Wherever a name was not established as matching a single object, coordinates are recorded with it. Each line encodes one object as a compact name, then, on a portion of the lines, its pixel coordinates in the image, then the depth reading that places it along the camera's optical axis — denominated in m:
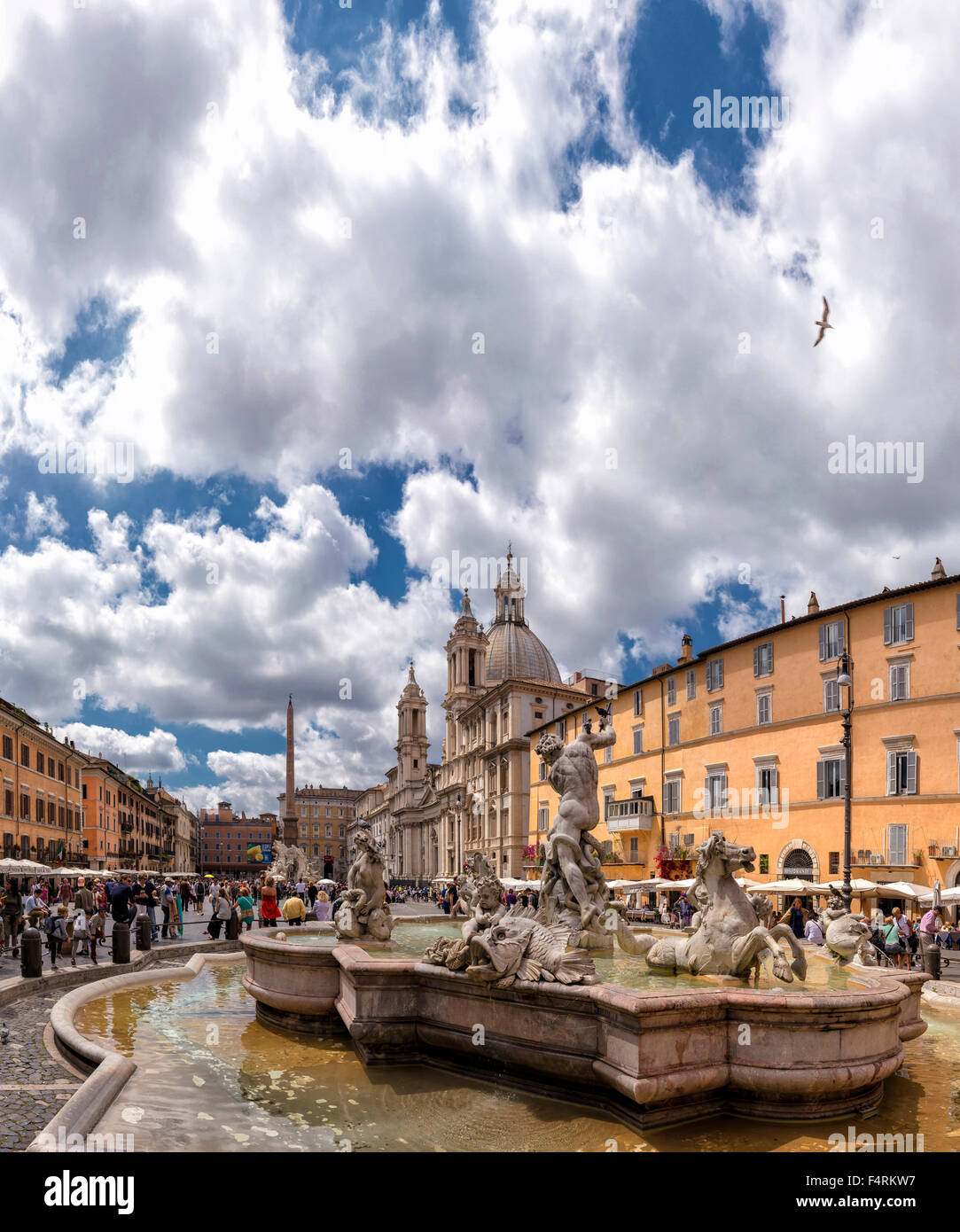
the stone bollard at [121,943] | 15.41
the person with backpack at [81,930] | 16.39
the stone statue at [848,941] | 10.56
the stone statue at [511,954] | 6.88
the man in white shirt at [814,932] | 15.61
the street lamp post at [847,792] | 19.83
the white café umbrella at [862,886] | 23.34
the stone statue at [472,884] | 10.14
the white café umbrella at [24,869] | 27.69
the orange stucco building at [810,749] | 29.81
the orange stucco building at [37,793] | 42.78
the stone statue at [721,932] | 7.63
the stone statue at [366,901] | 10.80
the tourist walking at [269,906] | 18.78
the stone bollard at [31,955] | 13.23
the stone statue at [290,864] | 53.88
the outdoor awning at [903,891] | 25.03
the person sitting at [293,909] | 16.38
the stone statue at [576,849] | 9.88
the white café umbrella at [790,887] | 26.33
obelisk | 74.62
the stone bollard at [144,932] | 16.83
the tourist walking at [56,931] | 14.84
